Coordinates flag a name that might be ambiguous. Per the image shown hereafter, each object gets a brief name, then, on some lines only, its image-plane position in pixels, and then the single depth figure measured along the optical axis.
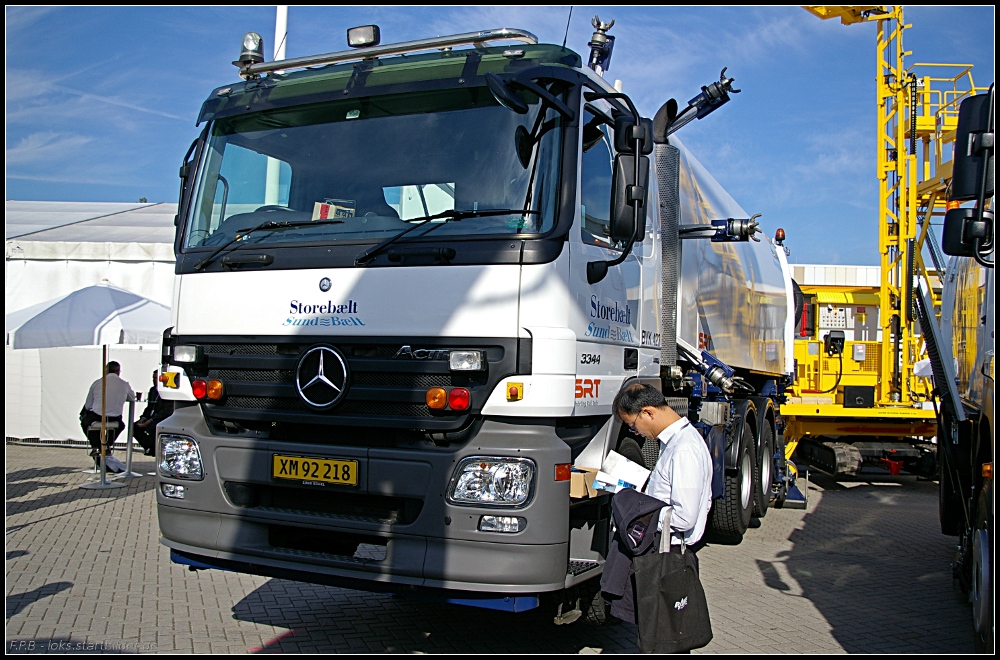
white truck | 4.14
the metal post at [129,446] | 11.10
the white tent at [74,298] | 14.94
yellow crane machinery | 11.66
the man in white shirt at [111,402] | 11.55
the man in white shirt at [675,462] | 3.79
